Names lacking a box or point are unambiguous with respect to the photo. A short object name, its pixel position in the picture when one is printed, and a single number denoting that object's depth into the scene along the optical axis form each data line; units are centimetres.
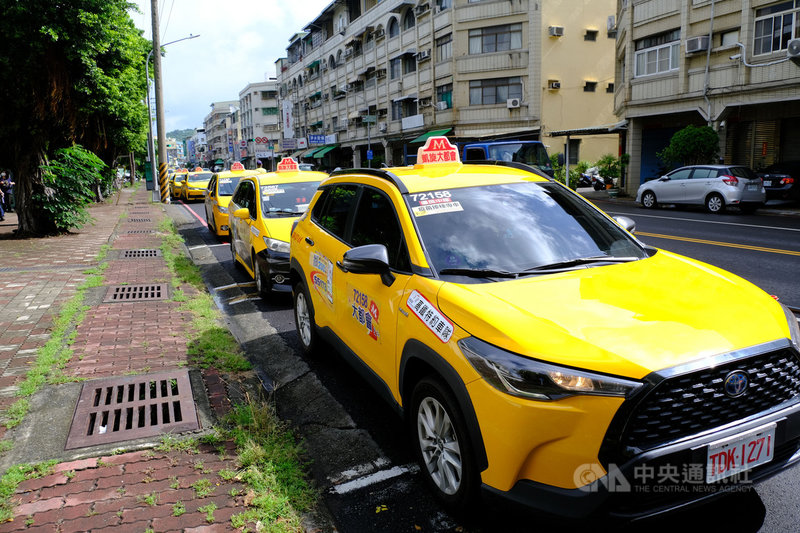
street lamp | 3060
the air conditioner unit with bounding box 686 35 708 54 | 2253
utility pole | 2384
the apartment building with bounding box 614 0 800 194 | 2057
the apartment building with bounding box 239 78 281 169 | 9488
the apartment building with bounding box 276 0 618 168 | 3566
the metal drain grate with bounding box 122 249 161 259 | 1169
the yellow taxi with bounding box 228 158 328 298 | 753
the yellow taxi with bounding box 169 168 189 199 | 3388
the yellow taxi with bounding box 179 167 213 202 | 2894
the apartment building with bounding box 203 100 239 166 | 12788
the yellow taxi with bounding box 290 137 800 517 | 229
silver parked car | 1769
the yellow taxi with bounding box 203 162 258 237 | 1398
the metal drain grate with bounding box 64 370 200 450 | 393
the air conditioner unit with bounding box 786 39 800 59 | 1898
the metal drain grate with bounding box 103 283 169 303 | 788
